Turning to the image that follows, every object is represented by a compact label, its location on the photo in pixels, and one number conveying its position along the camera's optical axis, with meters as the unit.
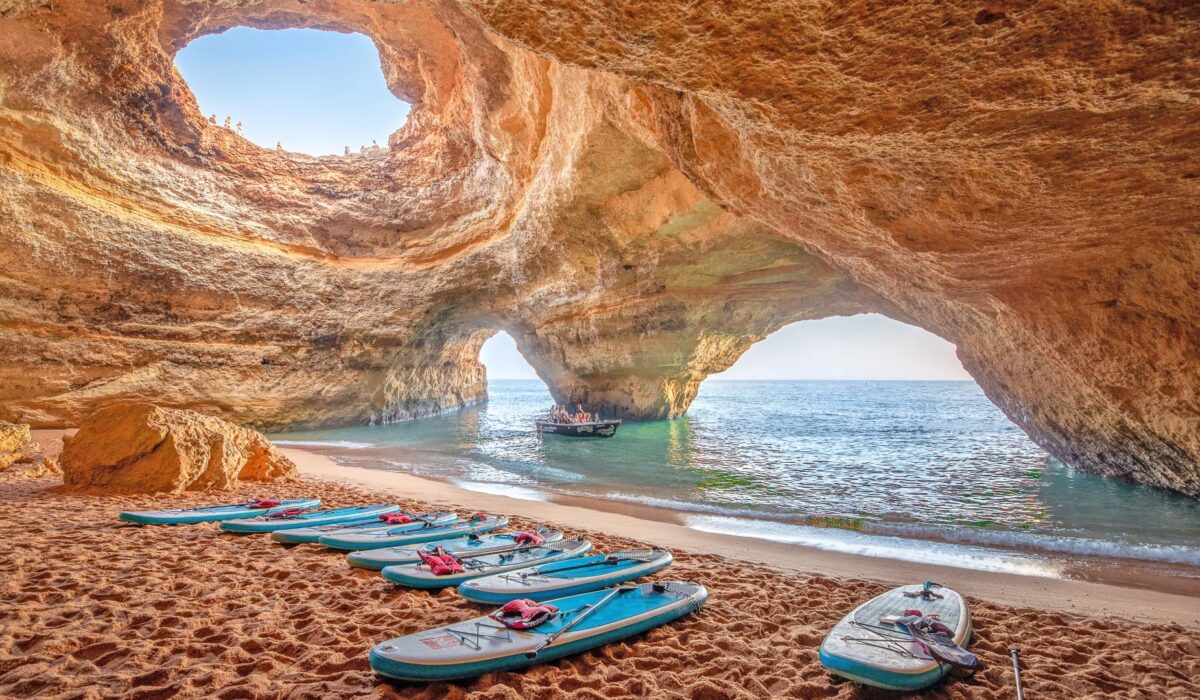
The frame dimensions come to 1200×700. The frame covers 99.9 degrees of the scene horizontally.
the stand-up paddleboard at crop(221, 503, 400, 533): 5.05
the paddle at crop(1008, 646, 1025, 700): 2.45
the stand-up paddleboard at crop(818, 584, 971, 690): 2.53
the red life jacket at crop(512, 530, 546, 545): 4.91
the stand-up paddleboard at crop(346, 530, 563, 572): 4.17
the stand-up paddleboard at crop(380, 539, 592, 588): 3.80
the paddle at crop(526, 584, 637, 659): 2.69
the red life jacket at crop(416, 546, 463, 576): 3.92
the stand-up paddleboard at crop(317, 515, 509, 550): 4.65
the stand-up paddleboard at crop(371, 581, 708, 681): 2.47
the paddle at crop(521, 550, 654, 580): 4.07
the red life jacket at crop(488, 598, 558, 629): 2.93
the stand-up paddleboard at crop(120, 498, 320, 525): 5.10
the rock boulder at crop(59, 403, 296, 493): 6.65
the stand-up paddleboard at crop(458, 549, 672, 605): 3.57
